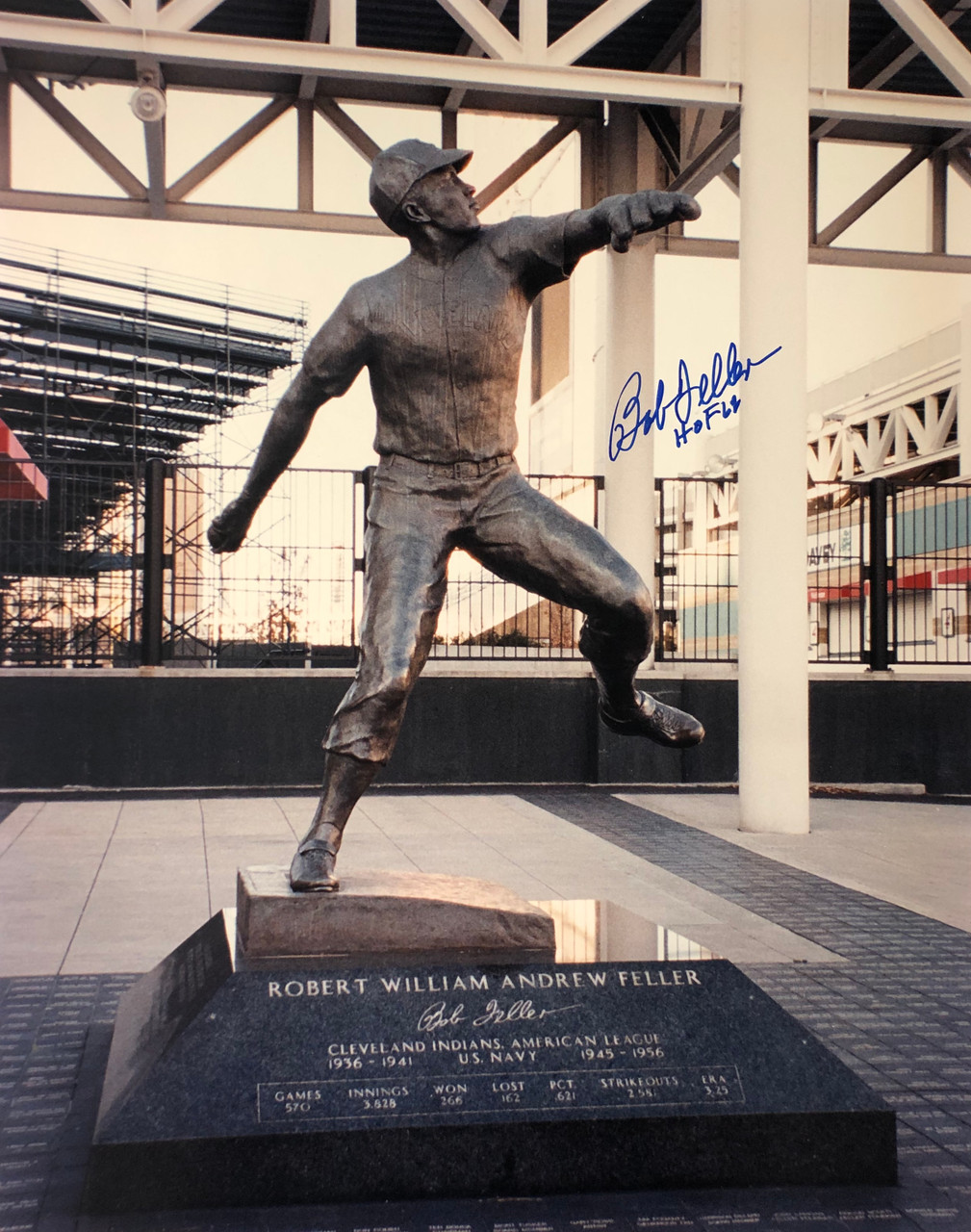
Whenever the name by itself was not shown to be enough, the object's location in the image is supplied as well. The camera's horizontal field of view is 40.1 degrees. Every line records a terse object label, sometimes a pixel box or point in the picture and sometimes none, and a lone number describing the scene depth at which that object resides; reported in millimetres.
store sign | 12219
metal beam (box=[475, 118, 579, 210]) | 11086
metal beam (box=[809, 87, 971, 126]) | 8773
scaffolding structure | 23266
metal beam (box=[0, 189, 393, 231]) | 10477
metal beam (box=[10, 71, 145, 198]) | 10328
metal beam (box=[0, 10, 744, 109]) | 7965
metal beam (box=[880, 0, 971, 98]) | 8719
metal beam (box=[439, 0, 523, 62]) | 8250
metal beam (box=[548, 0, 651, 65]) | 8344
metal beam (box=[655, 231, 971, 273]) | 11805
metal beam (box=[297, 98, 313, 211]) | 10938
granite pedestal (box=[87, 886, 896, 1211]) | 3135
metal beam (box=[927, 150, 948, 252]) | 12227
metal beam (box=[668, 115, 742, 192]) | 9359
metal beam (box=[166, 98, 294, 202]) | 10539
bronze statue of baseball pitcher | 3957
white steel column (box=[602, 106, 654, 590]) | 11188
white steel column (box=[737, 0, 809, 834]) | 8477
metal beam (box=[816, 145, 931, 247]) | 11805
